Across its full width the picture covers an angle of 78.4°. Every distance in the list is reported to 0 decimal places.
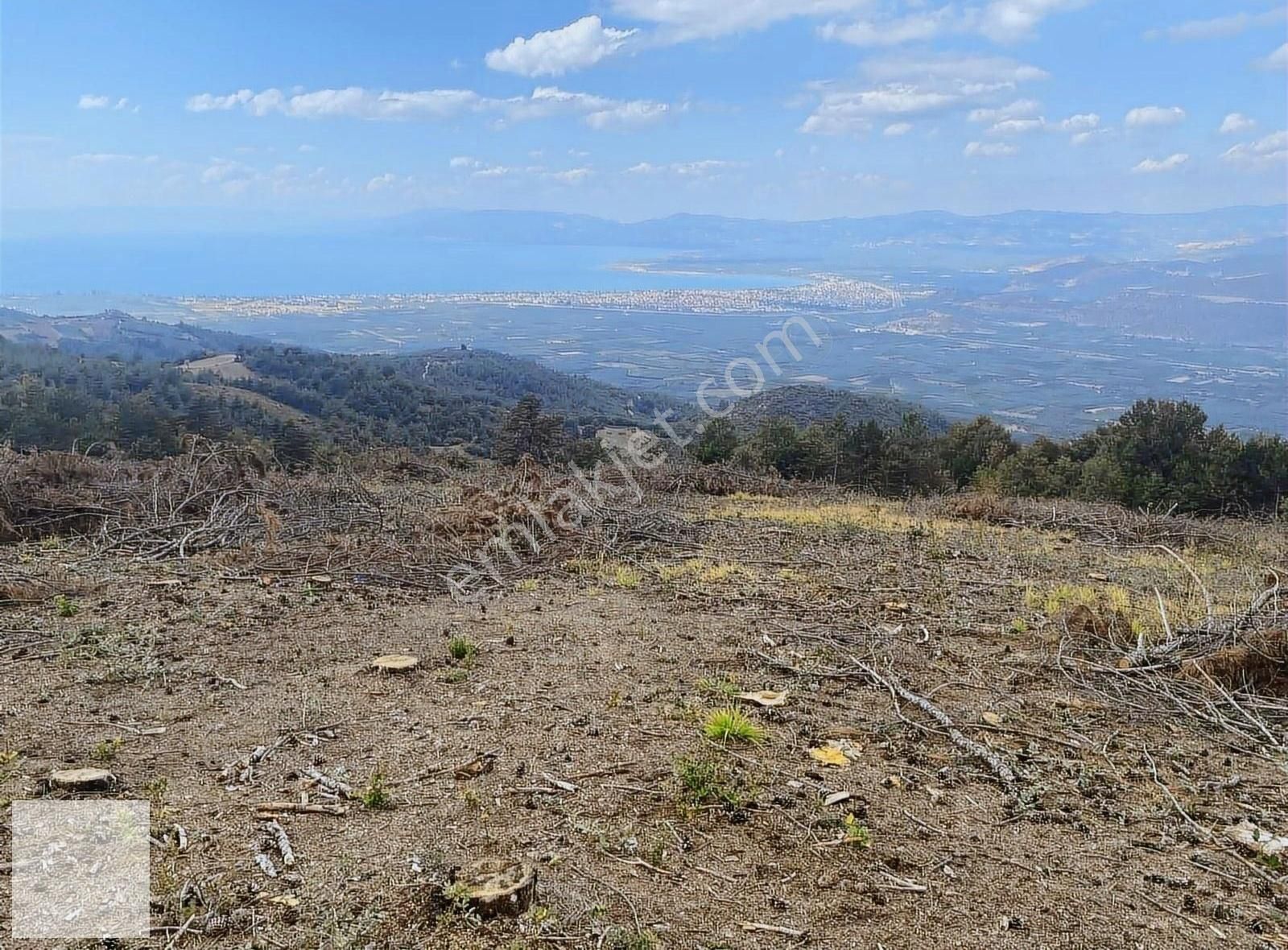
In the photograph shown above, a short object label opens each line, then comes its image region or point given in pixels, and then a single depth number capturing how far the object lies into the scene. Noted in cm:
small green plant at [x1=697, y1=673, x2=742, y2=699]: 435
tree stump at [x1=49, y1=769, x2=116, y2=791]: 307
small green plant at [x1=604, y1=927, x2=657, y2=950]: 227
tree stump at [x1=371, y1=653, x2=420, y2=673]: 463
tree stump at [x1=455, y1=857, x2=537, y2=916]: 235
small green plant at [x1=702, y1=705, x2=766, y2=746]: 374
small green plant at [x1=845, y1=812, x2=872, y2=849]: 291
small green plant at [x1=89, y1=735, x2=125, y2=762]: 337
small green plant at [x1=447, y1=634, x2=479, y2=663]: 484
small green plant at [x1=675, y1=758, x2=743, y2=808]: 312
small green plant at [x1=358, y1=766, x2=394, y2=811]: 301
